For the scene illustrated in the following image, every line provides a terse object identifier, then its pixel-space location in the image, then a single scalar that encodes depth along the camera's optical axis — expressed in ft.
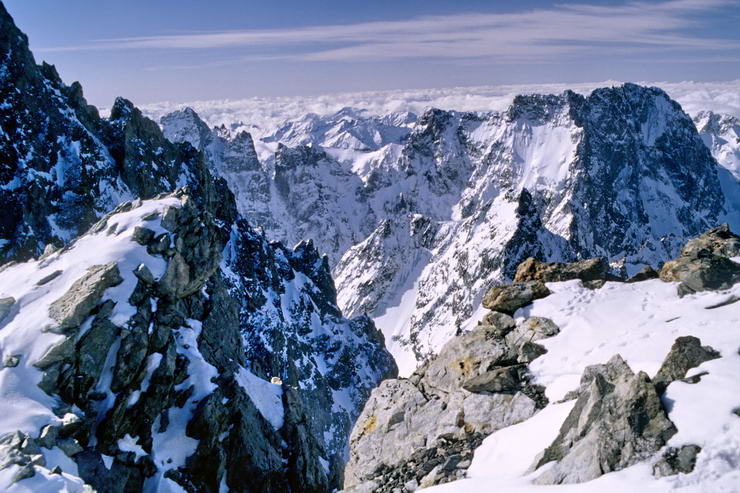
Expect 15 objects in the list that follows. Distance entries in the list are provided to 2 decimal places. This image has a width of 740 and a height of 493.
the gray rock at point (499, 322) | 80.18
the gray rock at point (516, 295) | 83.10
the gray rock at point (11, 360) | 66.64
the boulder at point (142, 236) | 87.71
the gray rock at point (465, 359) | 75.66
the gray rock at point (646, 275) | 83.41
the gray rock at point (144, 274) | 82.48
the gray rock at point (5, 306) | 77.03
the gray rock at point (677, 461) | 39.73
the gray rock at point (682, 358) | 50.26
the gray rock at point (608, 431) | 43.24
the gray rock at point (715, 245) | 80.38
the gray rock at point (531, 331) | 74.74
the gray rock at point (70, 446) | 61.16
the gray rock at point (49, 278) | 82.74
